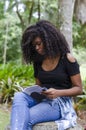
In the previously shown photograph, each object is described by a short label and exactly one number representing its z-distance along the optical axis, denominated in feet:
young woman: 12.64
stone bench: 12.59
